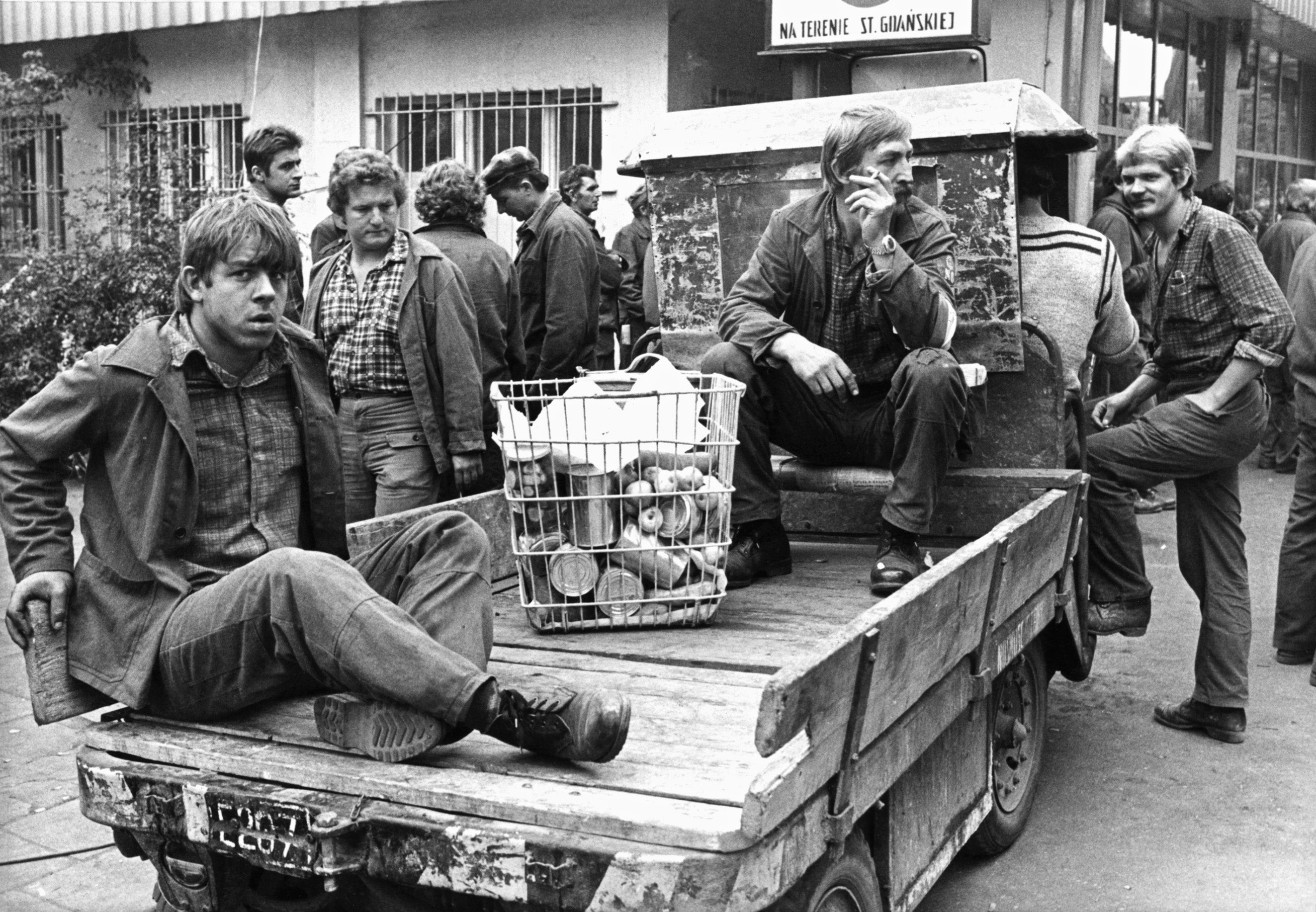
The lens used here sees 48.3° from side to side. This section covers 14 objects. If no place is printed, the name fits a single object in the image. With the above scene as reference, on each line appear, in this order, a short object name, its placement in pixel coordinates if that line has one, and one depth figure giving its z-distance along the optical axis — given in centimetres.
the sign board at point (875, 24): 940
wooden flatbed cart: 258
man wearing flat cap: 725
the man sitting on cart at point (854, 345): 470
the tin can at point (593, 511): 418
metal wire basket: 418
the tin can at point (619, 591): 422
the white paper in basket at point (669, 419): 418
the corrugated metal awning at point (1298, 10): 1445
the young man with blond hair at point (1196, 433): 550
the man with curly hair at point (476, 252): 624
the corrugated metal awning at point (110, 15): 1309
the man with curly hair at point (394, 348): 541
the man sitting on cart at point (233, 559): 301
